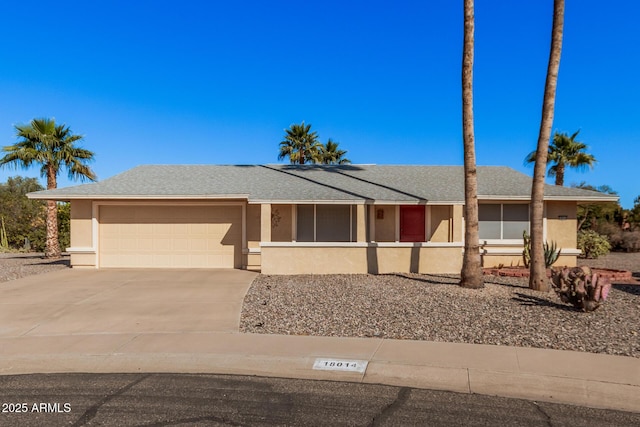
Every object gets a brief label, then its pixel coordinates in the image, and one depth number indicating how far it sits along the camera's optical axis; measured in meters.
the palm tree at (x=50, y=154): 20.00
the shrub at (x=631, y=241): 27.00
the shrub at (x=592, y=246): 21.59
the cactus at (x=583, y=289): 8.81
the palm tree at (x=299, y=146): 33.31
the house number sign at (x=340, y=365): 5.92
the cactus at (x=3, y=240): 31.22
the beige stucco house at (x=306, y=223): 15.13
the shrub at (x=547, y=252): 15.27
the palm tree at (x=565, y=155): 27.73
